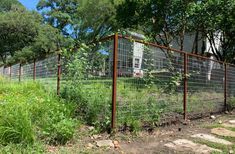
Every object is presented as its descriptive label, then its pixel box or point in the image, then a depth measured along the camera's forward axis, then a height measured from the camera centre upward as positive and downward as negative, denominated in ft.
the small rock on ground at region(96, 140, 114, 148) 8.39 -3.10
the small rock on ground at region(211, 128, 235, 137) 11.04 -3.38
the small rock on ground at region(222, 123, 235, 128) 12.56 -3.30
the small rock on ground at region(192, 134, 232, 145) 9.99 -3.43
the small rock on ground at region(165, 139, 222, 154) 8.77 -3.46
